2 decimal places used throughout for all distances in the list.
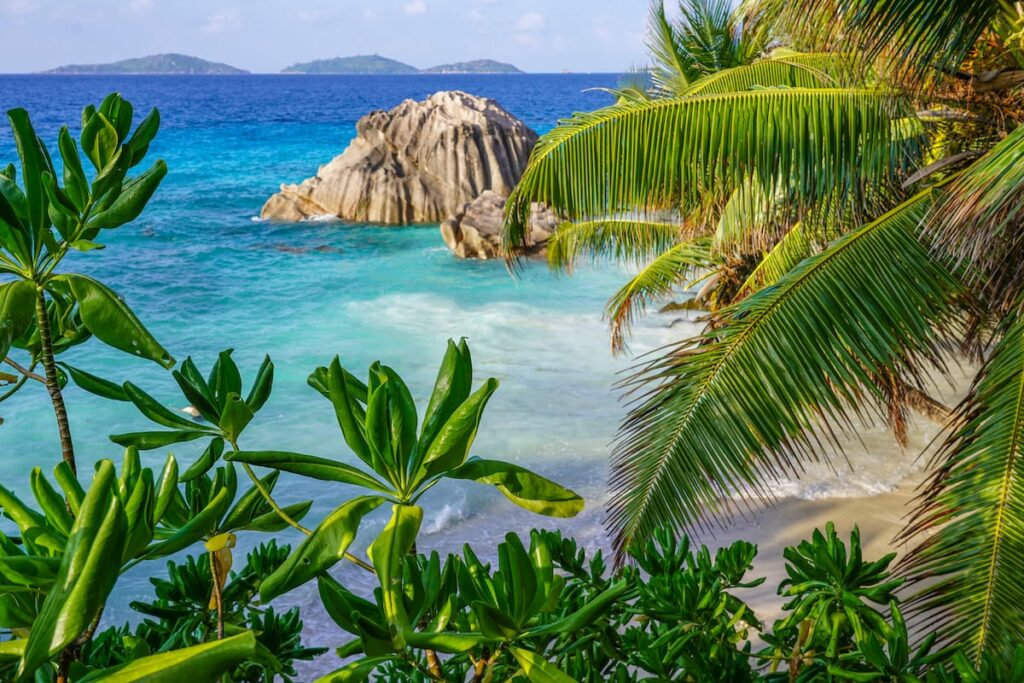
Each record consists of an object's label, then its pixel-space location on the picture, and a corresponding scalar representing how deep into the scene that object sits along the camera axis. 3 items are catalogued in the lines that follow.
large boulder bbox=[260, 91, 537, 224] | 20.98
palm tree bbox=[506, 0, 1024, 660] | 3.29
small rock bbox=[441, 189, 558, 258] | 17.80
